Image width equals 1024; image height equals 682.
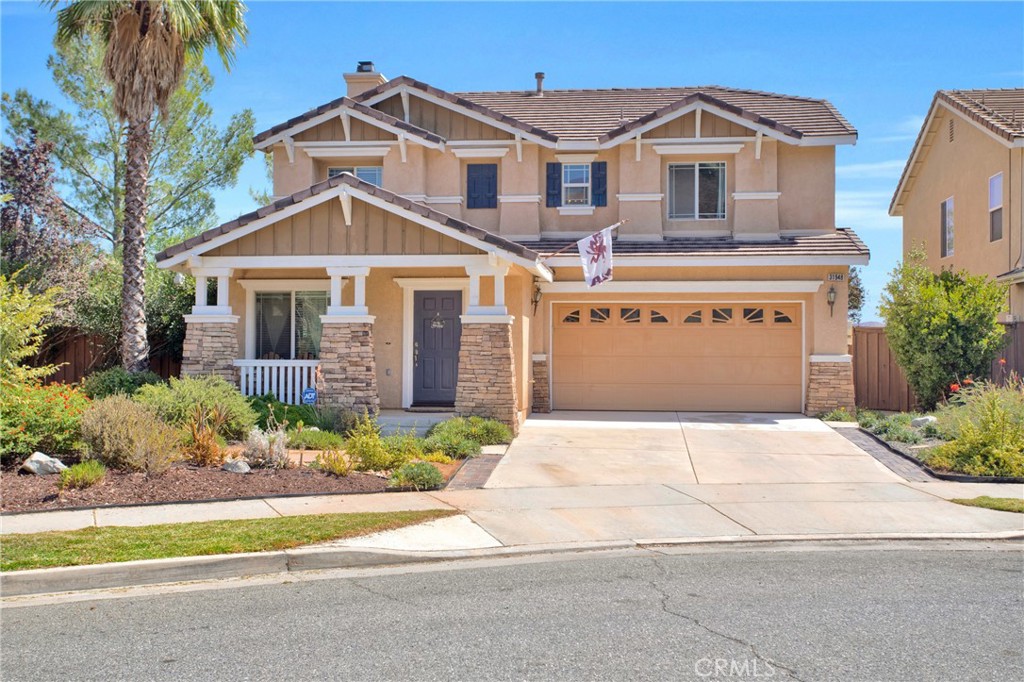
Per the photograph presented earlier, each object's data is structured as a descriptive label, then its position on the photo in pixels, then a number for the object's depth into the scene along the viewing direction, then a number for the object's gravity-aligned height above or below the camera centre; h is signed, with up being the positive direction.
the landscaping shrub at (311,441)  13.62 -1.41
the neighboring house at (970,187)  19.31 +3.87
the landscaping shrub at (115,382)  15.83 -0.66
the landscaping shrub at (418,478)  11.08 -1.58
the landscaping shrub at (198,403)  13.44 -0.86
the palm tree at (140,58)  16.30 +5.10
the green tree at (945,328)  16.61 +0.38
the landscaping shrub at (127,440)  10.94 -1.15
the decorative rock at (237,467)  11.52 -1.52
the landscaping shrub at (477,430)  14.14 -1.29
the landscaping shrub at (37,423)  11.26 -0.99
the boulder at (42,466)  10.95 -1.44
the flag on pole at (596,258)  15.34 +1.46
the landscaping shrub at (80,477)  10.34 -1.48
